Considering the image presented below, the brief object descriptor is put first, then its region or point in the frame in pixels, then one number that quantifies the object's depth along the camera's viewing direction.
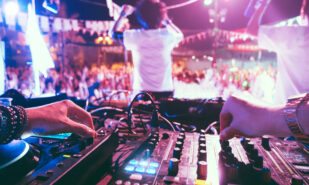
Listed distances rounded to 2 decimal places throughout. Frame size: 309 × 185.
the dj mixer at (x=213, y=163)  0.53
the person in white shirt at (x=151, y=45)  1.87
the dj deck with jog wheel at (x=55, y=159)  0.46
